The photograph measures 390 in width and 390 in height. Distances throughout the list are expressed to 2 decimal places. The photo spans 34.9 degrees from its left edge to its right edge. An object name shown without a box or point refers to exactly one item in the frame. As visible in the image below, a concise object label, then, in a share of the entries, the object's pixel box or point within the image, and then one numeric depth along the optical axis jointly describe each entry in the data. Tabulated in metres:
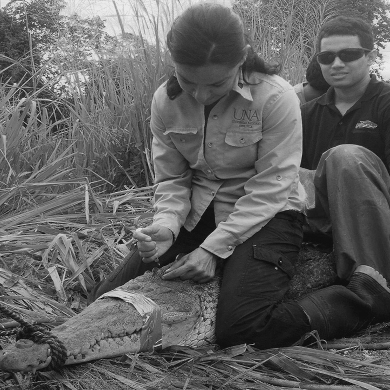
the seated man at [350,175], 2.88
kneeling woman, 2.63
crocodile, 2.07
